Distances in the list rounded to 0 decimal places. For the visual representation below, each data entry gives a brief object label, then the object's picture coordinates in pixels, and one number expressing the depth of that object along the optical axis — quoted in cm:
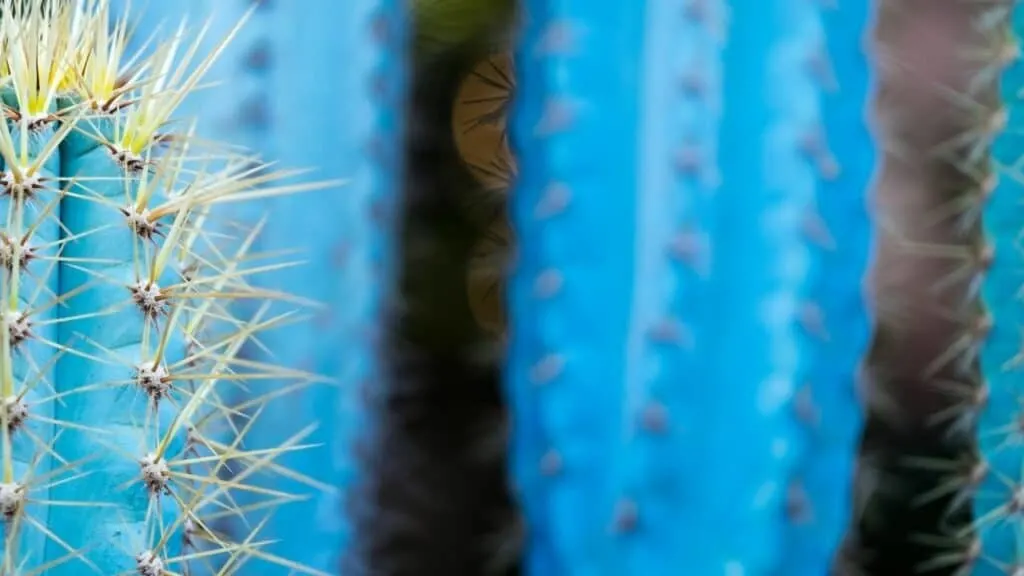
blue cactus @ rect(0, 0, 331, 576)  75
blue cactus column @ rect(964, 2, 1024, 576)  89
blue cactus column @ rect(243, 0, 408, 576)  88
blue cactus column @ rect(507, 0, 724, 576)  85
